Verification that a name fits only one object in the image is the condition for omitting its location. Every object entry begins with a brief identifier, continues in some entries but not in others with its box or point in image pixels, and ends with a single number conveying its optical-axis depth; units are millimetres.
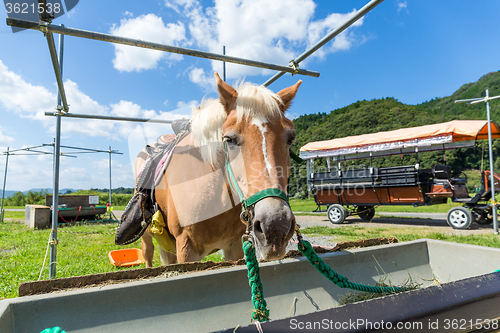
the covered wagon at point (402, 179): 7590
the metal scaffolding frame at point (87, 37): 1449
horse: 1212
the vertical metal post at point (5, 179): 11870
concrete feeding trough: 769
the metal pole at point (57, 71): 1669
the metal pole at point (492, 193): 6105
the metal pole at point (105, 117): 2740
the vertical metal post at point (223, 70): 3307
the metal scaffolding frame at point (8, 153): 11070
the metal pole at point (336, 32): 1645
